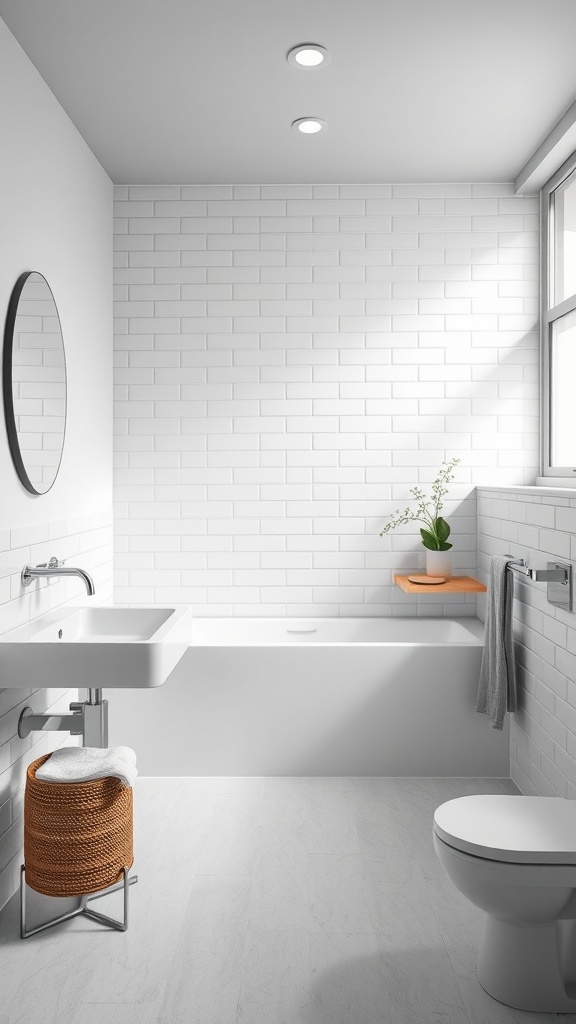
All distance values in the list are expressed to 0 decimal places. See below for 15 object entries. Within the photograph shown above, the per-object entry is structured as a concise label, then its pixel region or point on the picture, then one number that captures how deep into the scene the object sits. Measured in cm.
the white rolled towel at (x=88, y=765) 248
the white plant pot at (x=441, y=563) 417
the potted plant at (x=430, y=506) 433
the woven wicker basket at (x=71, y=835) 244
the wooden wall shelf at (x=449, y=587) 396
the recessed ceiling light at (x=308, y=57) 291
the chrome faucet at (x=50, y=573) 288
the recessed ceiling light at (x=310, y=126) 351
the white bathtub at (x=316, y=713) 370
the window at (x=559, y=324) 391
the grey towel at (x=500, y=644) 343
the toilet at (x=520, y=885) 200
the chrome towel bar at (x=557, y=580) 287
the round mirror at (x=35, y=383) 279
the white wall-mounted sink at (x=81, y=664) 252
